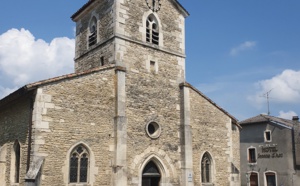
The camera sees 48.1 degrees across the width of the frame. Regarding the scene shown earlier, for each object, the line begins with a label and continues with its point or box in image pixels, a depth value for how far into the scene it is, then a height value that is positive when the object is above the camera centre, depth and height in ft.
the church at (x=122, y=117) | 38.27 +5.26
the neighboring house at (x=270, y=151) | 84.48 +1.66
